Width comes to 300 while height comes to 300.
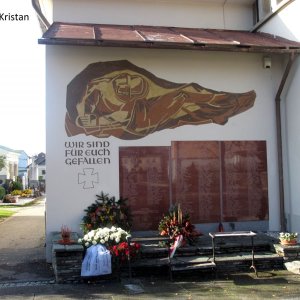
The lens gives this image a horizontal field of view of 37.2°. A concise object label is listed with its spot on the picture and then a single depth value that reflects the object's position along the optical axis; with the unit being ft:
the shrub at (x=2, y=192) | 135.13
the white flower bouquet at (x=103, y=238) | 28.22
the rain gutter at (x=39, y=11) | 40.84
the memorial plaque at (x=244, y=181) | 37.04
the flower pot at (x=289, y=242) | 30.94
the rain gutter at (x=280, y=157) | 37.19
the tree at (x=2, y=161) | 163.19
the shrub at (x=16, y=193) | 152.66
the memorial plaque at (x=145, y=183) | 35.50
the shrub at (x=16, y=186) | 170.03
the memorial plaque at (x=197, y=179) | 36.32
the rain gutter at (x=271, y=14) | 36.23
